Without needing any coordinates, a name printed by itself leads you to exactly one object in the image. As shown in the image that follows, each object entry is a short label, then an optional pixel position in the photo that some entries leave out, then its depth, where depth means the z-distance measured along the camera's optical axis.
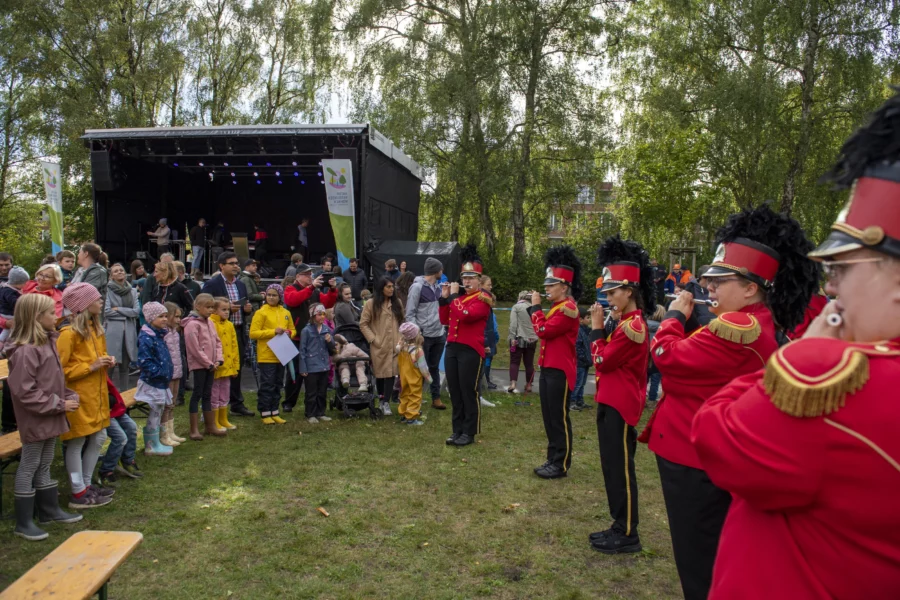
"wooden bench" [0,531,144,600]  2.85
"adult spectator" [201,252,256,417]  8.55
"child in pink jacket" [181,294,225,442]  7.05
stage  14.84
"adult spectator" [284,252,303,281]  10.78
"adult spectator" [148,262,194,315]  8.87
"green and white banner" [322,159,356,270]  13.29
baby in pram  8.89
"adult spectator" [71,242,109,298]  8.16
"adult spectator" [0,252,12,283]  8.73
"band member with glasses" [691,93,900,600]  1.24
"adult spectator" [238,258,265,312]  10.00
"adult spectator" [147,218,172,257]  17.17
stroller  8.55
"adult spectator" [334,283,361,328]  9.53
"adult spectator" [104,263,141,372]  8.73
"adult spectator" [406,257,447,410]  8.80
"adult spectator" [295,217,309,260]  18.86
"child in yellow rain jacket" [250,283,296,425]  8.30
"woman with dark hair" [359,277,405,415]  8.64
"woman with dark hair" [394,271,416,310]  9.06
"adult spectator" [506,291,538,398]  9.73
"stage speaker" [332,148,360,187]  14.04
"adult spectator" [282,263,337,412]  8.94
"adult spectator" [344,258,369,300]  12.99
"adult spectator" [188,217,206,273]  18.98
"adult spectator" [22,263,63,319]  6.99
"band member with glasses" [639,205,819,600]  2.91
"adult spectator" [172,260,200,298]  9.38
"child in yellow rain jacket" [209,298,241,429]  7.48
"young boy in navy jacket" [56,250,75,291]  8.68
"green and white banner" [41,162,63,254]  14.91
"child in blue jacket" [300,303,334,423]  8.34
